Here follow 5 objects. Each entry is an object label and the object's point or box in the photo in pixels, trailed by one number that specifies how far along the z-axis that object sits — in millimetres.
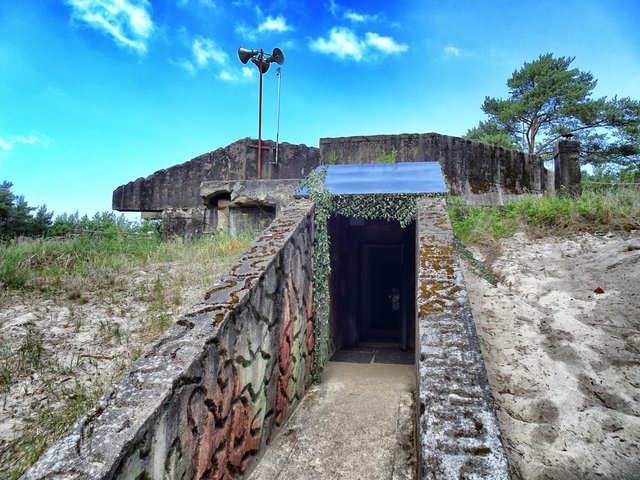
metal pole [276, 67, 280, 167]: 9320
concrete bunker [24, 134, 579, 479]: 1826
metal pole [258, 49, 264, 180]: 8978
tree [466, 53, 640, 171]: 16047
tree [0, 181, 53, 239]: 11594
